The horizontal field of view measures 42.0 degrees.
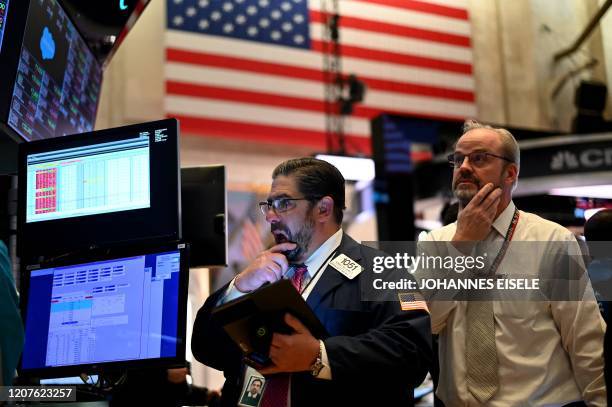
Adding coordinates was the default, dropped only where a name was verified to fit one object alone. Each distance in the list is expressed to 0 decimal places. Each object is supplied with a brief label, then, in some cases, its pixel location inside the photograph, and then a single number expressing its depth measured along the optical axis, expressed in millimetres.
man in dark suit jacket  2131
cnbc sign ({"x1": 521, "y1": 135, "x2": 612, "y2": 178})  8969
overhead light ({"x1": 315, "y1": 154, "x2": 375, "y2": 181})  7231
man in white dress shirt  2572
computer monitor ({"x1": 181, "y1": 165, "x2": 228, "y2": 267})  3207
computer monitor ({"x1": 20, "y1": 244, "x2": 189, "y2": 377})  2322
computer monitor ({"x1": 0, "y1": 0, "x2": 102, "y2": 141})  2848
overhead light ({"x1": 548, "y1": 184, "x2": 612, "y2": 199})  3689
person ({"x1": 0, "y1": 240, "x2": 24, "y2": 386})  2553
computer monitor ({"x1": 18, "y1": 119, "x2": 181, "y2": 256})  2559
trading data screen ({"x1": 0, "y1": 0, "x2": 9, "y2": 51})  2814
